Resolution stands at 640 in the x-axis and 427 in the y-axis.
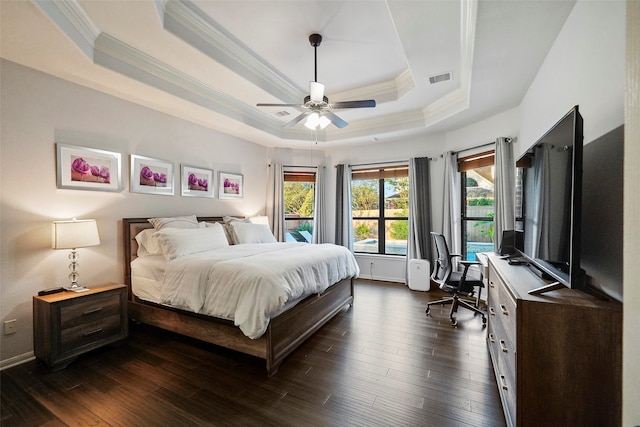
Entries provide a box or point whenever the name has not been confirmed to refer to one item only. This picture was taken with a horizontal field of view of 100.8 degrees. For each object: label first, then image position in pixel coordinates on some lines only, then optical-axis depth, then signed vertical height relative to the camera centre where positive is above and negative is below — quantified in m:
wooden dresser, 1.17 -0.71
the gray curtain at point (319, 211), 5.53 -0.06
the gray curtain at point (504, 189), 3.35 +0.25
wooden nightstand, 2.22 -1.04
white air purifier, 4.51 -1.14
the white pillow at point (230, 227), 3.98 -0.30
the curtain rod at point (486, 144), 3.39 +0.94
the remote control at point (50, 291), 2.37 -0.77
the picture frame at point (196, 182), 3.86 +0.40
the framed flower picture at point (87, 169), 2.61 +0.41
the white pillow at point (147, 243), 3.05 -0.41
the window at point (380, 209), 5.20 -0.01
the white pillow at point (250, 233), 3.94 -0.38
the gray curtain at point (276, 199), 5.30 +0.18
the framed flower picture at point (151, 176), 3.23 +0.41
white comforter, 2.12 -0.67
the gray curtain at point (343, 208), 5.38 +0.01
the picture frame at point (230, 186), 4.43 +0.39
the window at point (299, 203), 5.66 +0.11
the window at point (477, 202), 4.06 +0.11
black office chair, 3.18 -0.90
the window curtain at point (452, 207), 4.38 +0.03
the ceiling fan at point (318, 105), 2.64 +1.08
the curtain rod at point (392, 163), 4.82 +0.90
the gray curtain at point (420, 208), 4.75 +0.01
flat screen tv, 1.26 +0.03
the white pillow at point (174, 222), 3.26 -0.19
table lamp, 2.36 -0.27
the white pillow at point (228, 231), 3.79 -0.35
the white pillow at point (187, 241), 2.88 -0.38
